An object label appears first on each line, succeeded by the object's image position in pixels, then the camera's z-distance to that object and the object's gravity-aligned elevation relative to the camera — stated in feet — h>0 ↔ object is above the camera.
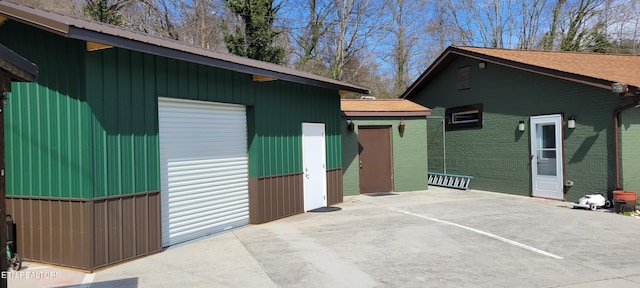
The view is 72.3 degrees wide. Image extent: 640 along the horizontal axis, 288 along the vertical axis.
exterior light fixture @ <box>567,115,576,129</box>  33.78 +1.23
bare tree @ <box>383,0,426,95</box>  84.05 +20.75
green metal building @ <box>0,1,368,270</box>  17.48 +0.24
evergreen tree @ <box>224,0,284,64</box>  58.80 +14.94
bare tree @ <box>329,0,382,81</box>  80.43 +20.60
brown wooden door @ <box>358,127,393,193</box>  41.70 -1.69
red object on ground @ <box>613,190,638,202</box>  28.84 -3.90
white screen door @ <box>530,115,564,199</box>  35.45 -1.48
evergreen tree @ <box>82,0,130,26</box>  55.16 +17.31
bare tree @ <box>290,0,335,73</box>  77.13 +19.42
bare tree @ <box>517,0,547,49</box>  87.71 +23.38
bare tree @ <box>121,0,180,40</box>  64.08 +19.51
